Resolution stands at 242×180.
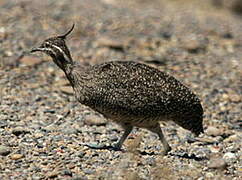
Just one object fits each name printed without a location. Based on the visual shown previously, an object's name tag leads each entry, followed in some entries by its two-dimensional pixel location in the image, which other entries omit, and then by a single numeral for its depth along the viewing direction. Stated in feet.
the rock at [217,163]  52.80
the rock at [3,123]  60.07
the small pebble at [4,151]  52.93
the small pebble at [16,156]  52.30
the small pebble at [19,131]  58.34
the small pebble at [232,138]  64.93
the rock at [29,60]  80.28
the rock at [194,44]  94.43
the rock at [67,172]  49.14
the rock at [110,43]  89.92
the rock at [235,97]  76.86
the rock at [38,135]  58.80
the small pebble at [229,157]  58.30
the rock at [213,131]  66.28
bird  54.03
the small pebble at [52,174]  48.39
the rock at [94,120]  64.95
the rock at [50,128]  61.26
